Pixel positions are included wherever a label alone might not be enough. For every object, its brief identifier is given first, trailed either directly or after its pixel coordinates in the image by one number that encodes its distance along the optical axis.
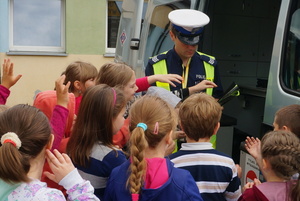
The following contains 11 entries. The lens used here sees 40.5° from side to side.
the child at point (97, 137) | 2.01
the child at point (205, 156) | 2.03
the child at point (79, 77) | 2.84
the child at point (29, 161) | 1.50
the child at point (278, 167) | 1.74
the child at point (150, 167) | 1.69
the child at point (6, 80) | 2.68
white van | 4.34
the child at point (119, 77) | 2.63
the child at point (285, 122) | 2.16
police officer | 3.05
